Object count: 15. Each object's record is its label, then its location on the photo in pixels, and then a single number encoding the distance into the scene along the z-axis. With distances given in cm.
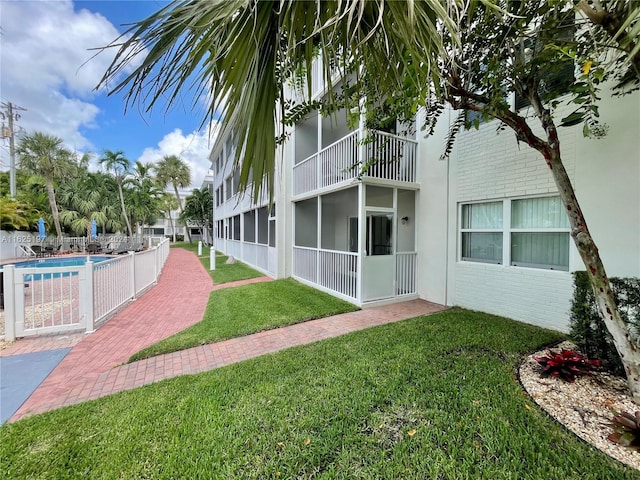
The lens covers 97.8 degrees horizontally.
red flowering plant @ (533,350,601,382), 351
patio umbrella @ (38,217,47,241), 2033
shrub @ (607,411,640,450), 243
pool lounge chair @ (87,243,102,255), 2333
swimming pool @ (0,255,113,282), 1716
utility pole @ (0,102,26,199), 2269
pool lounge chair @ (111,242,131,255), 2295
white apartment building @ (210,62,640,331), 475
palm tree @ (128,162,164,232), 3288
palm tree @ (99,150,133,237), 2808
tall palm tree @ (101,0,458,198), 129
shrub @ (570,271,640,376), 350
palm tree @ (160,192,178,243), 3892
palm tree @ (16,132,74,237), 2325
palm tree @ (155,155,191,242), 4225
